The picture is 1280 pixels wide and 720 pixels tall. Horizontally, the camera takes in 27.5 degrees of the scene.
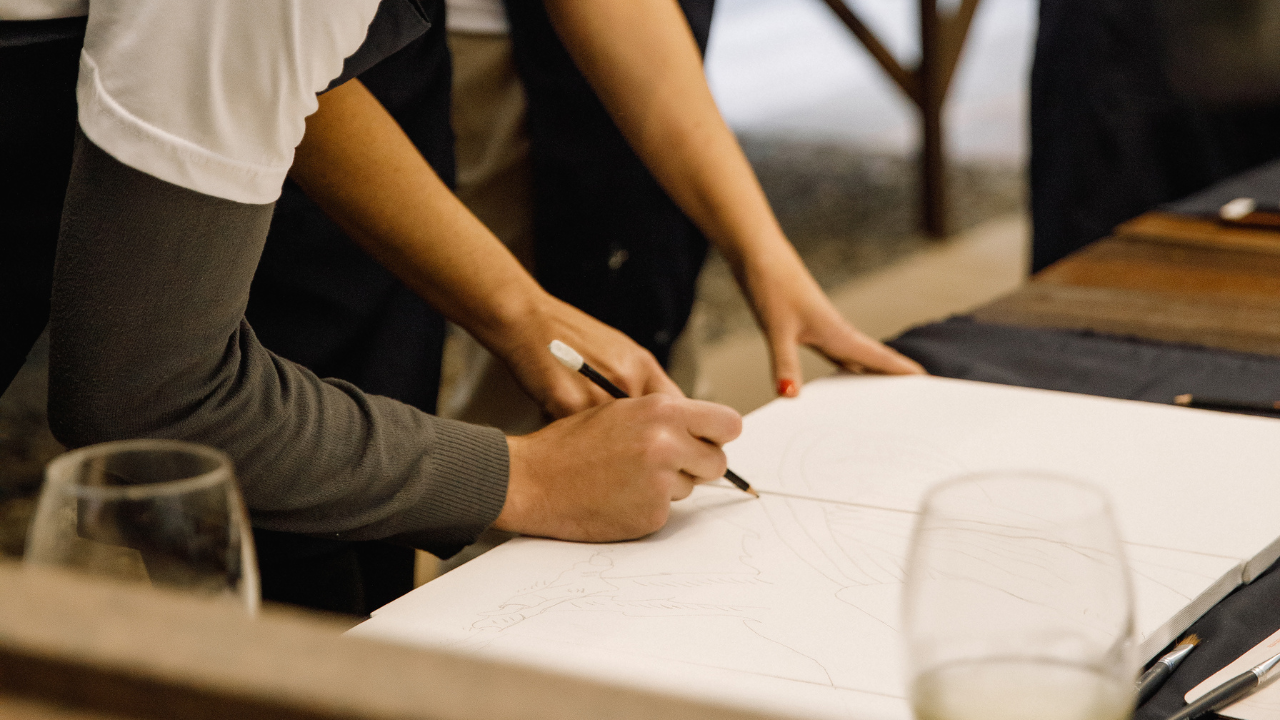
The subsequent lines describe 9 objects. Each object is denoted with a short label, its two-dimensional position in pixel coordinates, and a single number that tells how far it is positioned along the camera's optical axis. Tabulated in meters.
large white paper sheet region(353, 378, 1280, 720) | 1.32
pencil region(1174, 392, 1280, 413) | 1.81
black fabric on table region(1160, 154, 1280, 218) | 2.79
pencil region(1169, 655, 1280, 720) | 1.24
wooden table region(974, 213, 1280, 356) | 2.16
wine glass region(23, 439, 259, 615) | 1.01
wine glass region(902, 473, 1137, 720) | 1.01
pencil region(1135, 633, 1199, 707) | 1.27
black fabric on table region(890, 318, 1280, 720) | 1.93
